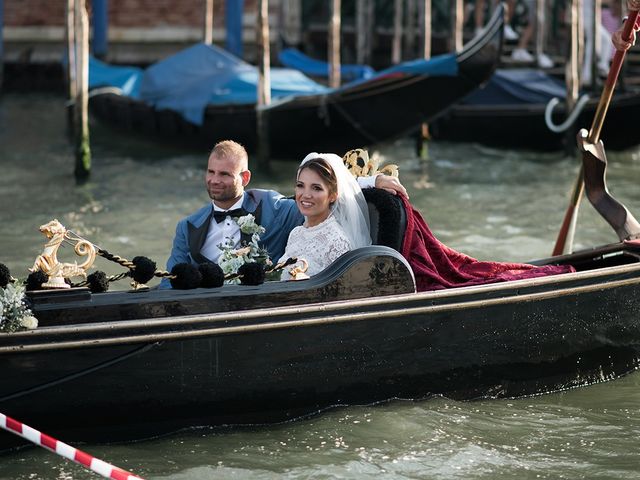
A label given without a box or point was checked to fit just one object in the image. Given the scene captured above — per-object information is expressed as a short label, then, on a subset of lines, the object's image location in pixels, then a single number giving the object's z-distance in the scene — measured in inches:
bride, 283.3
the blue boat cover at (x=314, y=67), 842.8
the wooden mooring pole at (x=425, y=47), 718.5
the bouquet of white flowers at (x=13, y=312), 247.9
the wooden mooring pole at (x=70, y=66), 687.7
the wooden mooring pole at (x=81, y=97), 585.9
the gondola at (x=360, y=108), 645.3
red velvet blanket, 292.4
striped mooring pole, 221.6
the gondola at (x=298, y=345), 257.0
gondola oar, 336.2
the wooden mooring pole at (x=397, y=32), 890.1
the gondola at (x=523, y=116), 717.3
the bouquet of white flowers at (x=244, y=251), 285.7
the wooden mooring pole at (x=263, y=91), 634.8
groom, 296.2
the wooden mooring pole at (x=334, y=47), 738.8
